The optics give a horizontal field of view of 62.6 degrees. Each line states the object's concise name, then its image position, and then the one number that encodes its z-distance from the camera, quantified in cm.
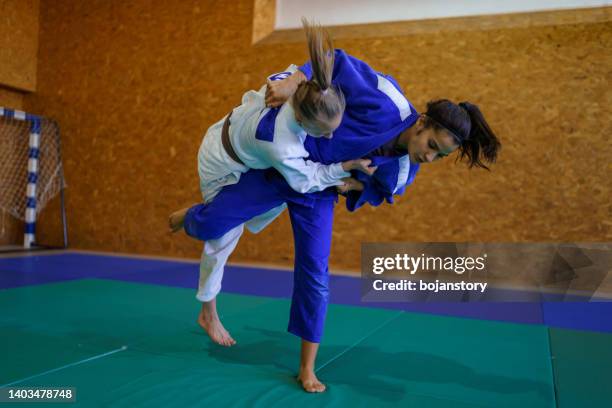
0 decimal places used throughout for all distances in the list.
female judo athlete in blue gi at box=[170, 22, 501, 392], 182
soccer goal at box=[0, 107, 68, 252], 601
